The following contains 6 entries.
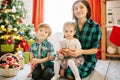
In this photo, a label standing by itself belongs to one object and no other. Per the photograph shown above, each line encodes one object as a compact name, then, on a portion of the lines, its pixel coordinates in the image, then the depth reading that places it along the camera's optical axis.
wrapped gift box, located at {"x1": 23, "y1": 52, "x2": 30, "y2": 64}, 1.49
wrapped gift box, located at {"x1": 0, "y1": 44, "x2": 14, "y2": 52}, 1.48
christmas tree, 1.54
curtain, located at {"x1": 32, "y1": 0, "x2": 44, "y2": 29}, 2.00
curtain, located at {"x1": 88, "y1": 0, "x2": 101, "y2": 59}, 1.80
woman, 1.07
